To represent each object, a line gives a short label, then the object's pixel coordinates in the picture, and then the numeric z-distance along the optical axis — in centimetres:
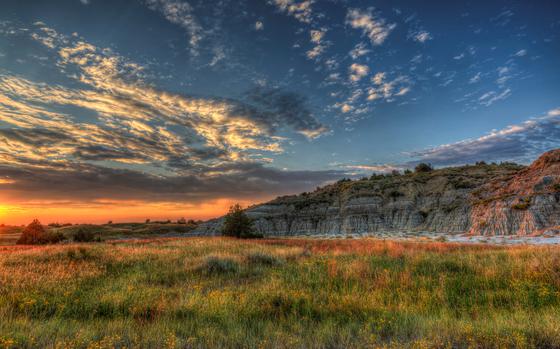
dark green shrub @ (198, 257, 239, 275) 1192
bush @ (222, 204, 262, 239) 3519
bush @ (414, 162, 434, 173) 7112
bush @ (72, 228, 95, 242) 3374
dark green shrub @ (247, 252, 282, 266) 1373
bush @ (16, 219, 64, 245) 3020
